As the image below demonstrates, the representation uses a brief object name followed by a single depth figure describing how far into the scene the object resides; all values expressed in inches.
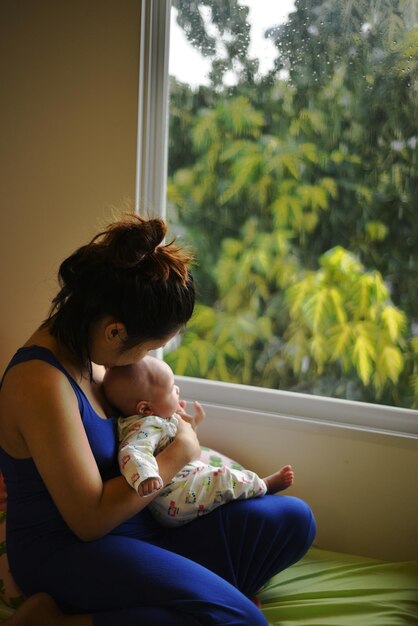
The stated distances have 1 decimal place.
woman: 62.4
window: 88.7
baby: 71.6
